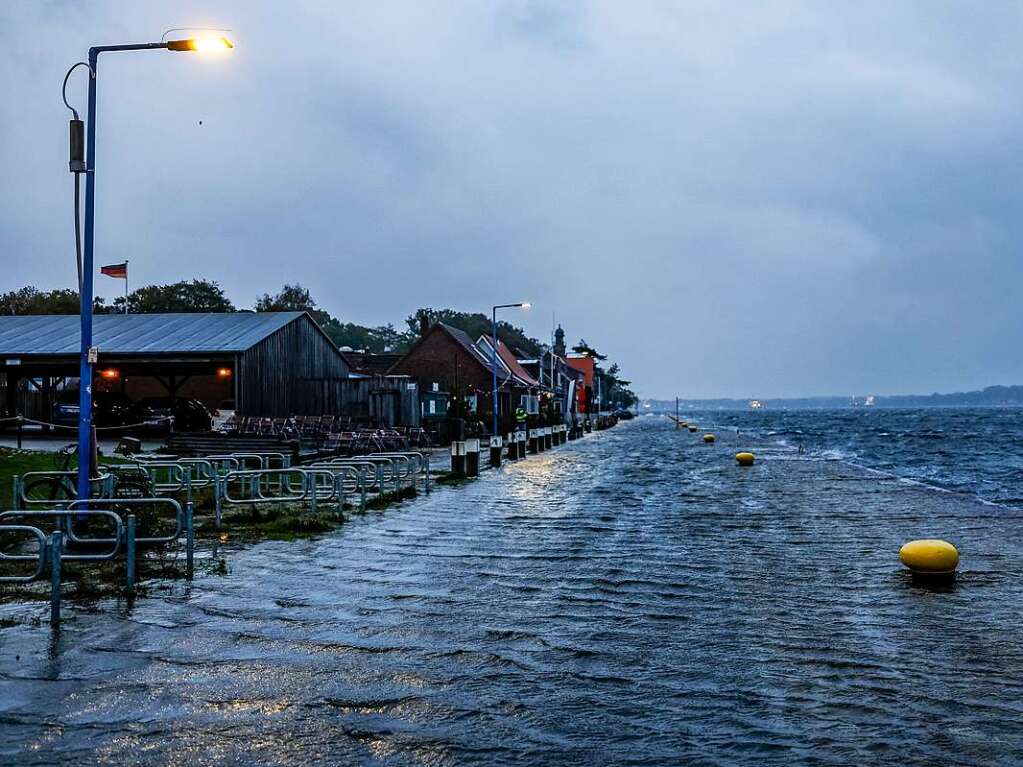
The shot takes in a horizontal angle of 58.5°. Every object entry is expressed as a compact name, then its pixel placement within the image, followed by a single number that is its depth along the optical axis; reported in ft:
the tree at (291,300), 375.78
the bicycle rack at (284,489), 48.32
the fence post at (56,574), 25.11
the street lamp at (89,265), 36.94
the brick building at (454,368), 208.85
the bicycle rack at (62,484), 42.13
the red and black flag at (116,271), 111.14
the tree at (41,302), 245.86
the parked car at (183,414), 123.34
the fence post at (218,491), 46.09
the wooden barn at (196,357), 121.49
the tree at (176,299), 267.59
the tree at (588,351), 473.67
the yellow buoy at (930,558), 35.40
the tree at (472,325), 485.61
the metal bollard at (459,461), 87.20
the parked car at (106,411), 120.47
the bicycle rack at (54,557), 25.12
